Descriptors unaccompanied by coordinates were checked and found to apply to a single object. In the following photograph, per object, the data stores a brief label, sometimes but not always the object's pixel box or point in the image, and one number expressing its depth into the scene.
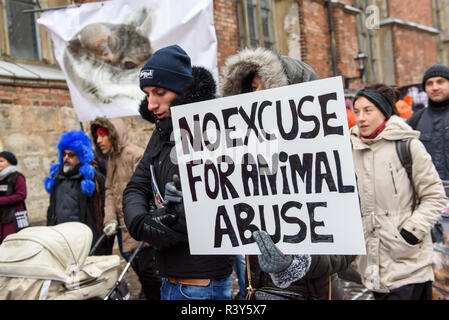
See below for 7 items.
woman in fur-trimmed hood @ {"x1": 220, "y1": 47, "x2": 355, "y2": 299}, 1.95
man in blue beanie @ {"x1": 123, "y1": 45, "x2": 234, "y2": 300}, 2.16
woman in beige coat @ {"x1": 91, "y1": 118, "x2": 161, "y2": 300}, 4.38
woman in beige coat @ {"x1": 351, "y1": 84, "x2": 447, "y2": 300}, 2.89
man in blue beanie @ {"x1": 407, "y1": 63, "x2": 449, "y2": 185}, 4.26
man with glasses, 4.64
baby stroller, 2.96
